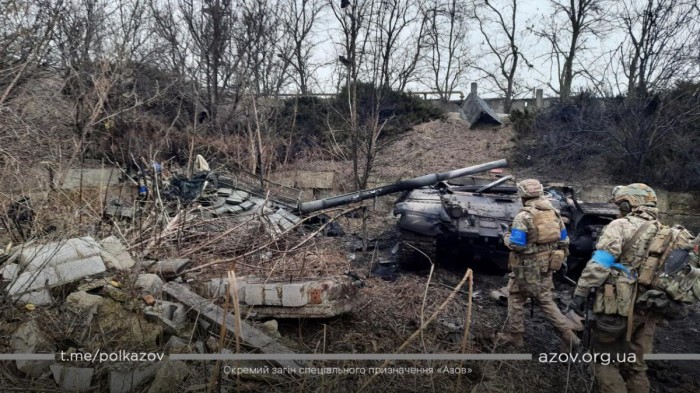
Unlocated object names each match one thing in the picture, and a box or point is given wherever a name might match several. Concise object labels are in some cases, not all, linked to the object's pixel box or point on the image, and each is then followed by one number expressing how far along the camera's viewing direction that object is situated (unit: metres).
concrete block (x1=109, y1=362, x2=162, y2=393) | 3.10
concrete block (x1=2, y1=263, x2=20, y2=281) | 3.93
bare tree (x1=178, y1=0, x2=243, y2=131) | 15.12
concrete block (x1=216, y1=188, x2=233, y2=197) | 9.06
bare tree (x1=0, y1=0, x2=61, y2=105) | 5.40
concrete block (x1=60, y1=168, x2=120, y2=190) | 10.13
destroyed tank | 6.90
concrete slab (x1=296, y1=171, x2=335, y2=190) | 14.80
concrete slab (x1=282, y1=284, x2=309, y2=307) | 4.12
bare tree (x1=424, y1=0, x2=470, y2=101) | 22.44
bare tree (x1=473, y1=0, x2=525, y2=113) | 20.44
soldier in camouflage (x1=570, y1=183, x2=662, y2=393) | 3.55
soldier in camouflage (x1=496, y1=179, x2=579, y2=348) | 4.66
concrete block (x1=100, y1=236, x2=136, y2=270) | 4.47
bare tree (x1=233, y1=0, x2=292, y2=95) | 15.62
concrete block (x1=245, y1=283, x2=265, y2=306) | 4.18
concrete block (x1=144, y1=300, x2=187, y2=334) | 3.72
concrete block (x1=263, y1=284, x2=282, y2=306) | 4.16
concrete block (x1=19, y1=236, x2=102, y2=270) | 3.99
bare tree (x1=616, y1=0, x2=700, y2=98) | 10.95
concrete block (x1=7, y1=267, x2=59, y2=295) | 3.78
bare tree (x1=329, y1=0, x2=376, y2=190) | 7.76
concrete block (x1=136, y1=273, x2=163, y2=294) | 4.17
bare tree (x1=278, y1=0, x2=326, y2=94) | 18.97
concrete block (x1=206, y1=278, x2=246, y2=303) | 4.20
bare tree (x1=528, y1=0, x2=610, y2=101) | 16.67
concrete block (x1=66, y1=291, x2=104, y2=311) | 3.77
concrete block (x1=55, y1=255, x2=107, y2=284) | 3.99
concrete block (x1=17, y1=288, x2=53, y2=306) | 3.73
